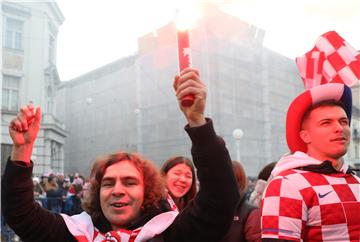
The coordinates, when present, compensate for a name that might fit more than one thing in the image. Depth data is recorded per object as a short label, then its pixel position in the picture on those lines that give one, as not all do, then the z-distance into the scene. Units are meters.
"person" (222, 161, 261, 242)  2.50
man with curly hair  1.67
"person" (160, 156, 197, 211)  3.55
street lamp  15.23
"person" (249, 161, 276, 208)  3.54
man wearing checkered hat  1.77
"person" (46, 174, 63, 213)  10.77
